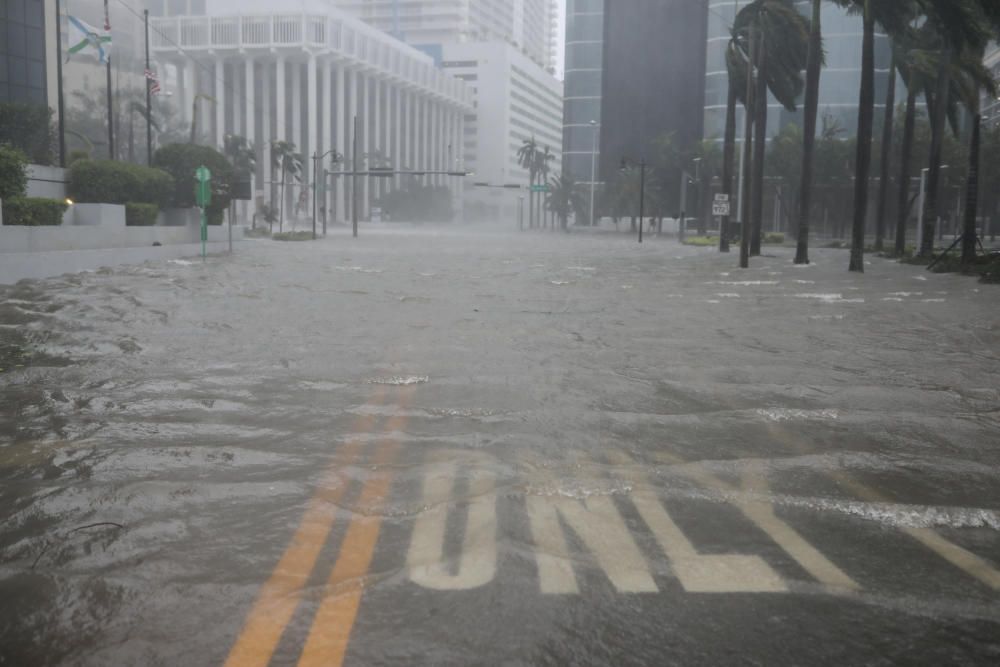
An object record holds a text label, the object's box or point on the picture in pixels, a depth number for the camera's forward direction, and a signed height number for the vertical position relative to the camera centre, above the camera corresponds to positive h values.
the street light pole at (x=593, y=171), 118.00 +5.89
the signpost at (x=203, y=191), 37.59 +0.77
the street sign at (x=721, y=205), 46.78 +0.81
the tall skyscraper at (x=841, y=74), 92.88 +14.49
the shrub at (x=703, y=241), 62.24 -1.27
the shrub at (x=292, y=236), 67.19 -1.64
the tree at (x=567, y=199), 123.81 +2.46
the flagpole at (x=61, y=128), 34.97 +2.80
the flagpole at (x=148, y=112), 46.58 +4.74
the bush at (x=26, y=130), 34.50 +2.72
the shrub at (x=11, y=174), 25.78 +0.86
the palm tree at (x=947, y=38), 30.81 +6.16
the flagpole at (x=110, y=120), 39.17 +3.48
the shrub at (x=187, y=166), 41.53 +1.86
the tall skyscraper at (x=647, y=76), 107.44 +15.91
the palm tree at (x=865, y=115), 31.92 +3.71
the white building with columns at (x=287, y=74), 126.12 +18.77
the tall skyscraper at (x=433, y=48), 195.38 +33.05
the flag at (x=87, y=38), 41.66 +7.27
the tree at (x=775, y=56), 43.16 +7.71
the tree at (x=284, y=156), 94.66 +5.68
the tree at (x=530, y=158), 151.12 +9.31
